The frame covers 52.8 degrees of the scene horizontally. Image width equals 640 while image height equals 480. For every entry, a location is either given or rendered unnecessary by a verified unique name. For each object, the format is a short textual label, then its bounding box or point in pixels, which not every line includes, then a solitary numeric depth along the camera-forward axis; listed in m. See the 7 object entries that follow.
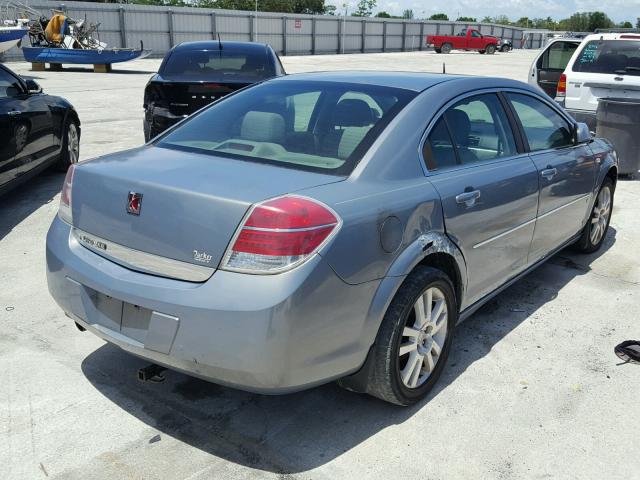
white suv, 9.53
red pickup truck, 49.06
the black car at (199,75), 7.81
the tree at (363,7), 82.69
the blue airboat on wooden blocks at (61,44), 25.38
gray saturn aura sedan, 2.55
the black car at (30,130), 6.14
